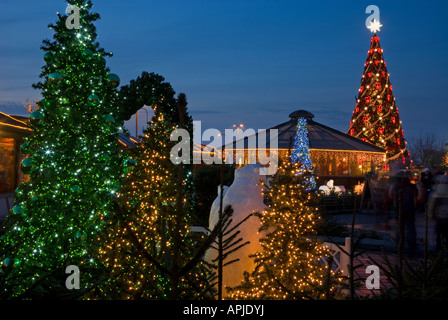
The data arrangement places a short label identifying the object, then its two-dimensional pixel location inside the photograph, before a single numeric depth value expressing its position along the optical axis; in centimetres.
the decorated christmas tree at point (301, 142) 2459
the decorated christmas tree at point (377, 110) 3369
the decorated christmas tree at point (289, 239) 515
